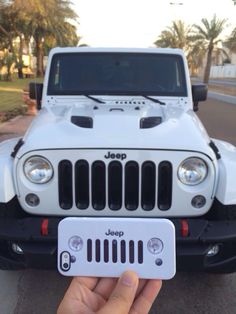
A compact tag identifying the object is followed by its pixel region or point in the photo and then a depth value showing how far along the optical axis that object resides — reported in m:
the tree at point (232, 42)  15.35
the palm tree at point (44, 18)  19.89
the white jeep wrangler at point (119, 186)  1.84
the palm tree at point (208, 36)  24.76
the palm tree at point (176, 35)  32.17
